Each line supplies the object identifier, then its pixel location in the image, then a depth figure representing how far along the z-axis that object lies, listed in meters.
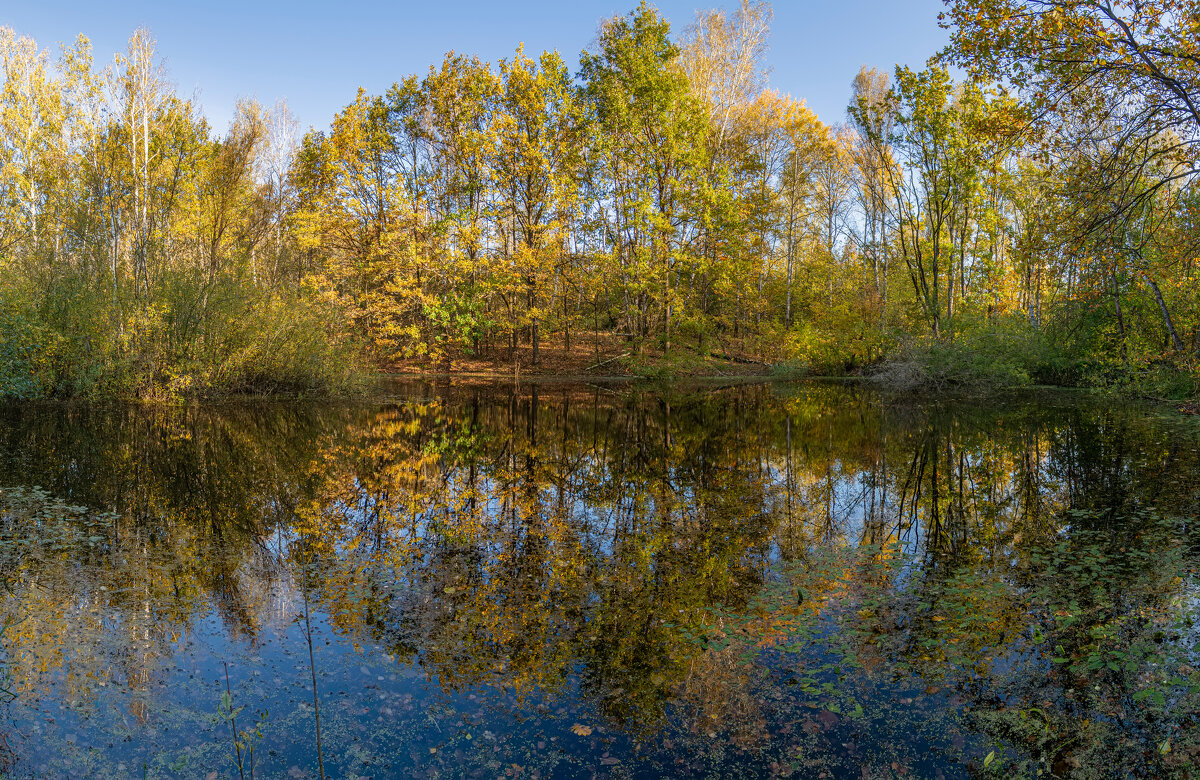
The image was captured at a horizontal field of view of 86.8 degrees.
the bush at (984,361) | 22.84
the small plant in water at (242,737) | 3.14
